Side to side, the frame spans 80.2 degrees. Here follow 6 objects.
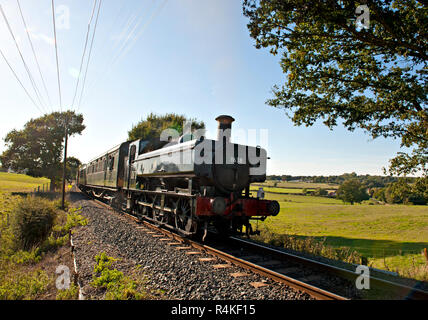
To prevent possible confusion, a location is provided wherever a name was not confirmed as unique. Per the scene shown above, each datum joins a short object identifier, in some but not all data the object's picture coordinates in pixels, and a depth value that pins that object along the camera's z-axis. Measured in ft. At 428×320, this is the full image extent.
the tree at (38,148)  111.65
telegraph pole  57.12
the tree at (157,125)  116.47
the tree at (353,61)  23.49
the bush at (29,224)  26.86
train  23.21
